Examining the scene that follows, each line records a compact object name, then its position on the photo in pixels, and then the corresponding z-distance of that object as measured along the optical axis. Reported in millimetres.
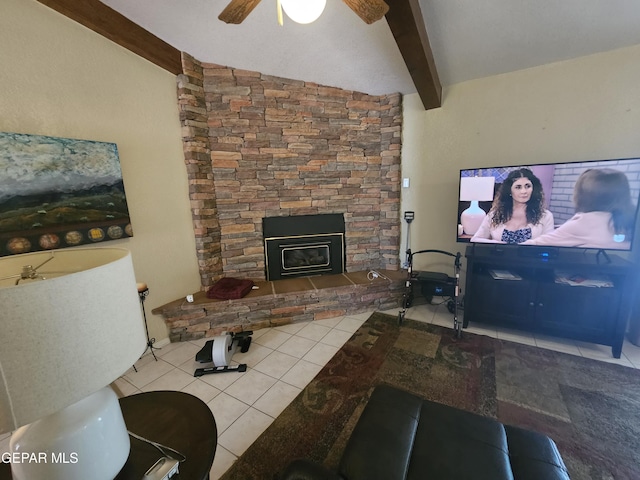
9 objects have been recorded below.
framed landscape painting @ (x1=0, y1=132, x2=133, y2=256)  1758
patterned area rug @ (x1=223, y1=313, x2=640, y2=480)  1521
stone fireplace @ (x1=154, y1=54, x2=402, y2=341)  2852
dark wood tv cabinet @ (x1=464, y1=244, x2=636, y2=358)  2273
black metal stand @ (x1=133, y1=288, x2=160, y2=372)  2332
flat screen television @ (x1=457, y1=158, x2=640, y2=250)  2219
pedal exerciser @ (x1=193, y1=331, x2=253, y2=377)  2240
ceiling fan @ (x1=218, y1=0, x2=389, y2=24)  1354
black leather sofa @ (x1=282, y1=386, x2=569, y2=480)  989
